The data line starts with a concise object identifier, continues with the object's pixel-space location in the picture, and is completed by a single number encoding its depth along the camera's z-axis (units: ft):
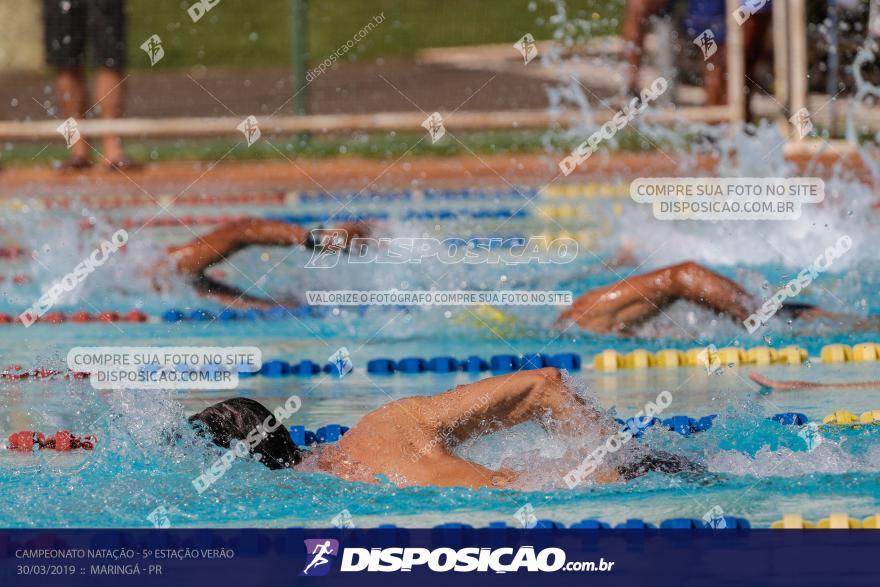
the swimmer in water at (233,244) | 32.42
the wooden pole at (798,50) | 47.62
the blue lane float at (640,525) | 18.61
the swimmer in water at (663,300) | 29.71
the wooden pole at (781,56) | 48.27
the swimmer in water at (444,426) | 20.33
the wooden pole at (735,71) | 48.80
